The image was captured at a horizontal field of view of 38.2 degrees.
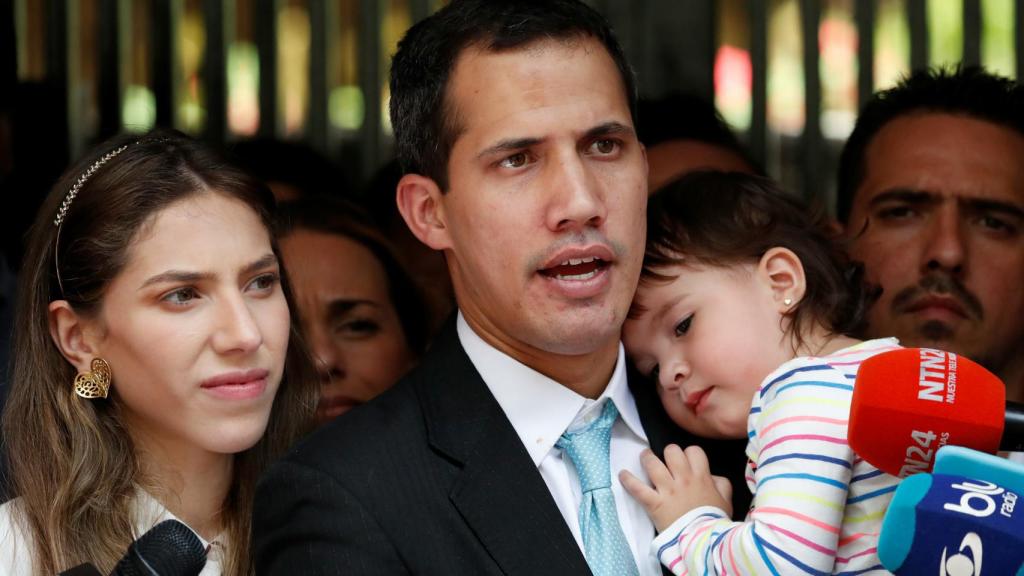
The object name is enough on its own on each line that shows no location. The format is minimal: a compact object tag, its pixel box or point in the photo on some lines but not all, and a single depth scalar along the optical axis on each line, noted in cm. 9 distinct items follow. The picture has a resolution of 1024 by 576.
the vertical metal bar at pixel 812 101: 484
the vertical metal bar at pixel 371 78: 496
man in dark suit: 239
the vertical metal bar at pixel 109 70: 491
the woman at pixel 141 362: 270
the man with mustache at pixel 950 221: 363
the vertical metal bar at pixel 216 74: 493
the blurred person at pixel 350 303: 362
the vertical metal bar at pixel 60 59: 489
